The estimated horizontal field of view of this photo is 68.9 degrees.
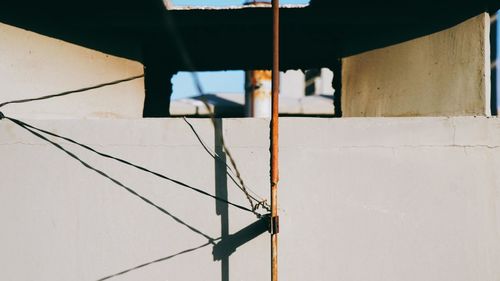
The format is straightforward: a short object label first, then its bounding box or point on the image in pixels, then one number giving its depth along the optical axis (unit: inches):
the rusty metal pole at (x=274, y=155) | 148.3
